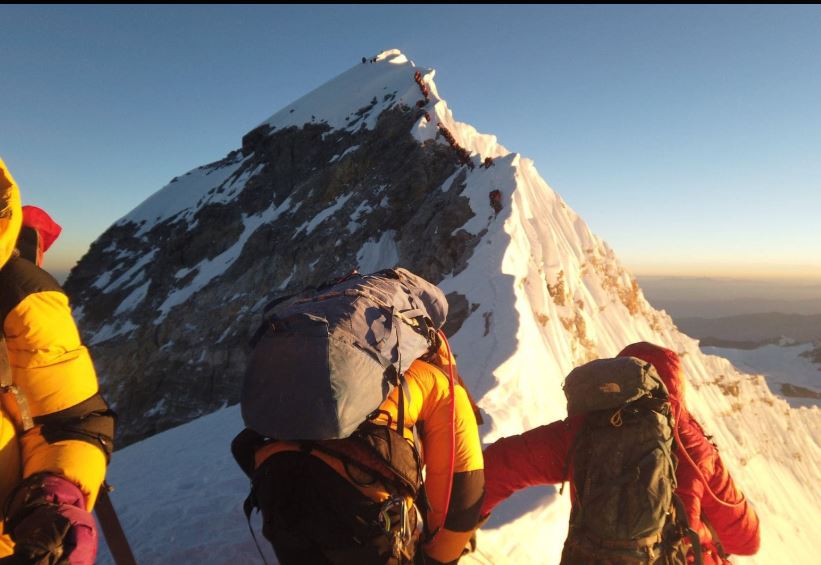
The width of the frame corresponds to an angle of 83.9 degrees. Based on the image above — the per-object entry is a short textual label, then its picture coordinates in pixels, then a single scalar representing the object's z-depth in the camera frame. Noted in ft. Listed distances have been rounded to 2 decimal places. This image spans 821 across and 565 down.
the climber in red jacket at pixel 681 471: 8.33
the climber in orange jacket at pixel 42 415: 6.11
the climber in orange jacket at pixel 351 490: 6.48
